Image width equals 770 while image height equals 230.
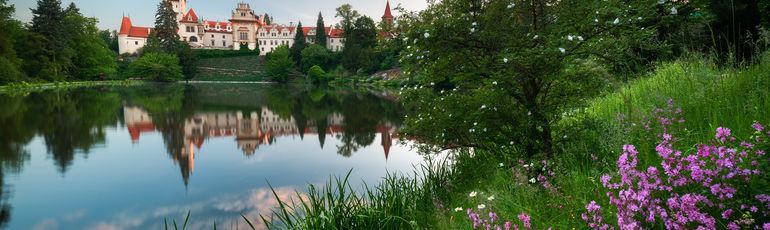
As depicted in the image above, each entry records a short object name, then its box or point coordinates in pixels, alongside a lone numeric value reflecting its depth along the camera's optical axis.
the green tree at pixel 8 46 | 39.92
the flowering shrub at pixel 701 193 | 2.30
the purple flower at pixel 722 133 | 2.47
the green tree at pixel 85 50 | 56.75
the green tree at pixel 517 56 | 4.88
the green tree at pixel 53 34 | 49.28
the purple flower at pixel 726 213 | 2.28
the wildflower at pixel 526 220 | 2.79
